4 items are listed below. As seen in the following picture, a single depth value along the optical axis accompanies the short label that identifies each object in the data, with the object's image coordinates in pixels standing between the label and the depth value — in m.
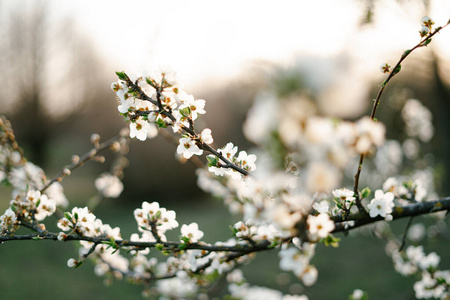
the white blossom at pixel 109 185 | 1.15
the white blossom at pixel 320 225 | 0.76
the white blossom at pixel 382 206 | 0.81
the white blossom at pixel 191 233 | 0.85
